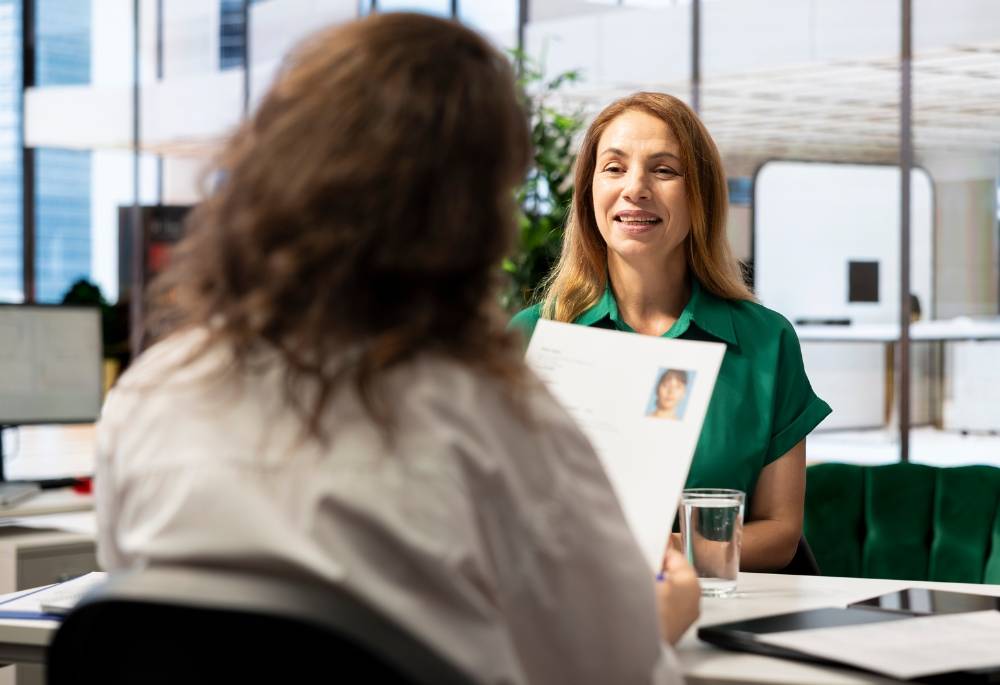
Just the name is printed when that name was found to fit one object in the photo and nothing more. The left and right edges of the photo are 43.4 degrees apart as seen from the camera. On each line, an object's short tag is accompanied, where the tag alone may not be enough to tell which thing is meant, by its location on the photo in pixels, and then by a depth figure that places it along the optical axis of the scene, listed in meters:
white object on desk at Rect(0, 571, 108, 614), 1.62
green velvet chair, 2.27
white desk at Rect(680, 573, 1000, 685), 1.31
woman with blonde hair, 2.00
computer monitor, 3.92
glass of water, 1.62
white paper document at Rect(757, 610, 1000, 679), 1.28
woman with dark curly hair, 0.86
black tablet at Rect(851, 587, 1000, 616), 1.60
